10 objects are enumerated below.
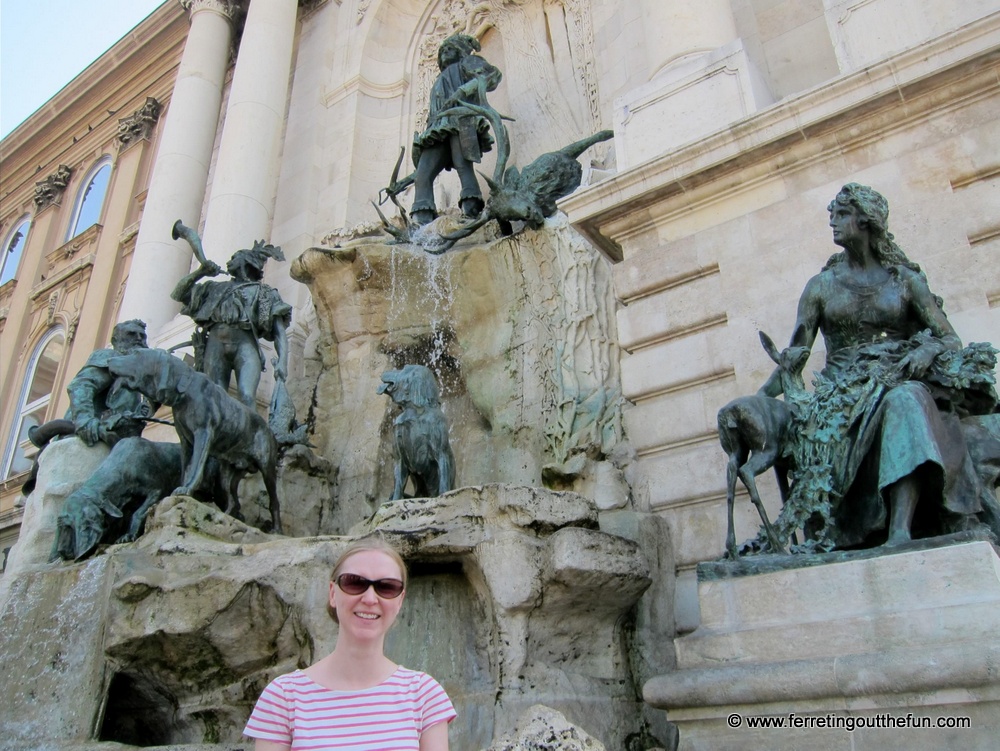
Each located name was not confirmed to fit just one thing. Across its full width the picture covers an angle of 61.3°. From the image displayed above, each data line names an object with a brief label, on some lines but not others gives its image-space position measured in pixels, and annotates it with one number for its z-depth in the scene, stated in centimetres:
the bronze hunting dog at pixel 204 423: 636
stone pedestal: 304
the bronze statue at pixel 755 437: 411
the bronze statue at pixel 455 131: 995
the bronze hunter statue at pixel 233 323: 846
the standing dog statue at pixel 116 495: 632
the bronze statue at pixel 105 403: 757
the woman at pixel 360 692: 181
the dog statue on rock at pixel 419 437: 625
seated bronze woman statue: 364
